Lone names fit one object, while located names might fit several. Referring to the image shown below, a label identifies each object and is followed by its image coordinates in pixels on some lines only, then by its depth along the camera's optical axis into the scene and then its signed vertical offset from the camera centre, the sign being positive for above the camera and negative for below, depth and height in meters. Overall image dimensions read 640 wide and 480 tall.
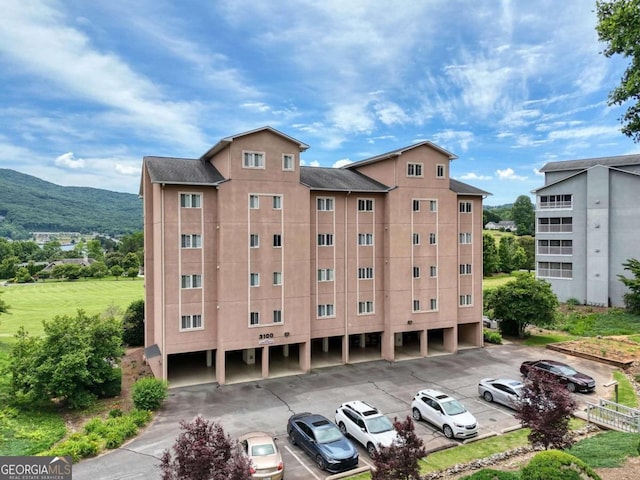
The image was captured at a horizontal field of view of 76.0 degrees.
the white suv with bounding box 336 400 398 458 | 17.37 -8.33
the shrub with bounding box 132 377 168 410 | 22.17 -8.34
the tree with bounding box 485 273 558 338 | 35.72 -5.75
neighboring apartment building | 46.88 +1.30
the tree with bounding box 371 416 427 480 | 11.52 -6.24
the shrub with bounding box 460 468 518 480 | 13.05 -7.65
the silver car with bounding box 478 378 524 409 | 22.08 -8.45
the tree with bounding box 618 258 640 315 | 41.48 -4.95
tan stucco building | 26.67 -1.11
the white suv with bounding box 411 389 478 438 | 18.65 -8.40
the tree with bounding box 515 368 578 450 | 14.19 -6.15
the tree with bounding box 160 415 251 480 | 9.90 -5.45
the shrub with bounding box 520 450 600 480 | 11.28 -6.50
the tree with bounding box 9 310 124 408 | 21.69 -6.49
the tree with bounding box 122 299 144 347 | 36.81 -7.54
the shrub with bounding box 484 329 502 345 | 36.78 -8.93
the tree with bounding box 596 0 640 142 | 13.84 +6.92
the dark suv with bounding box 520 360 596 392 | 24.58 -8.53
